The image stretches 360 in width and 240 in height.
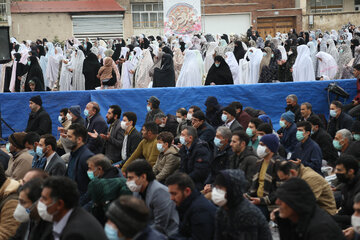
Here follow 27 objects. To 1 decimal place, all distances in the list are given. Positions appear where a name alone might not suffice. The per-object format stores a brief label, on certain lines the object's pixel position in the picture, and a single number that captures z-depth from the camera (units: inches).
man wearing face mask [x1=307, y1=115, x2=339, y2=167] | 533.5
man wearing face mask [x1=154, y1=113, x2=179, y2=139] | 600.8
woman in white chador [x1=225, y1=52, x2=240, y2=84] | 1001.6
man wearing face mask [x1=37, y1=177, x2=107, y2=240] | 258.4
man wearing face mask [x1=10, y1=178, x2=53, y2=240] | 298.5
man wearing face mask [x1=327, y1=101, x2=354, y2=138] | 594.3
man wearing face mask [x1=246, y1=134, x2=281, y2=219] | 399.0
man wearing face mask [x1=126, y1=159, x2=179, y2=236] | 350.2
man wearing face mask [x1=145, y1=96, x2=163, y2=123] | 638.3
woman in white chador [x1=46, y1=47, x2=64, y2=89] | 1111.5
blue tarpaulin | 726.2
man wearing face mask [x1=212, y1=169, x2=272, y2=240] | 299.0
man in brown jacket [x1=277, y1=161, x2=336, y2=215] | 373.1
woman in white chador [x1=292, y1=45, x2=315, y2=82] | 916.4
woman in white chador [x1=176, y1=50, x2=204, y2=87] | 919.7
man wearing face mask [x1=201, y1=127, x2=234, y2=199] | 468.1
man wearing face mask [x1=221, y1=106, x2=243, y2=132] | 566.5
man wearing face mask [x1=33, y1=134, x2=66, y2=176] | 453.9
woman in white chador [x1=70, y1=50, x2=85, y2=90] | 1022.5
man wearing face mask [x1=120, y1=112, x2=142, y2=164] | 555.2
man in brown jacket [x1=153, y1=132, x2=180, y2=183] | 474.6
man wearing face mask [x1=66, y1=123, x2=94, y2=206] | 438.9
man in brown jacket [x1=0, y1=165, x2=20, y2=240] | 342.7
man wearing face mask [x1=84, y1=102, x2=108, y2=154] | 611.0
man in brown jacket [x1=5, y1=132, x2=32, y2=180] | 476.4
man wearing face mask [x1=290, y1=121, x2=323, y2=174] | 467.6
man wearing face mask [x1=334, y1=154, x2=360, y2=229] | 376.2
